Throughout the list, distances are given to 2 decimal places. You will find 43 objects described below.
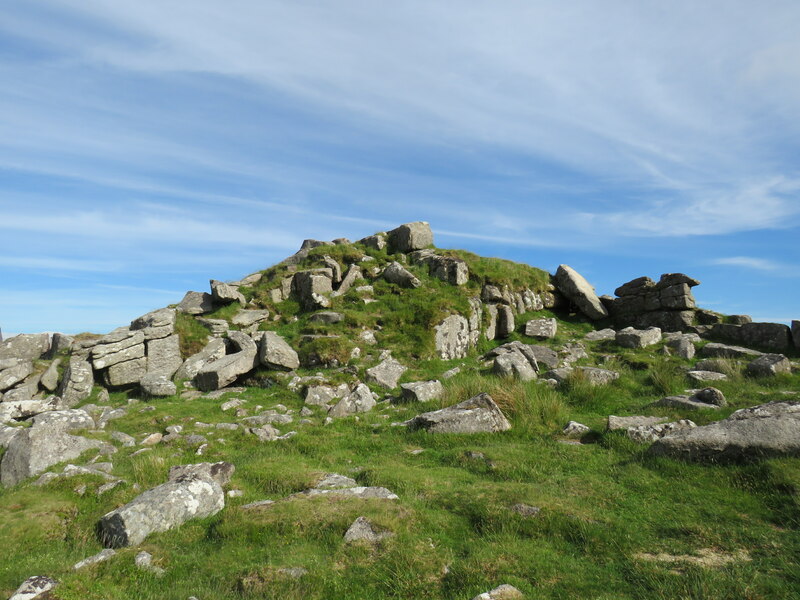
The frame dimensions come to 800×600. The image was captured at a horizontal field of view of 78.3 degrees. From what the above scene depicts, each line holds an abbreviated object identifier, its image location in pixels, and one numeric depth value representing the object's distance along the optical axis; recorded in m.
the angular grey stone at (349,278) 30.78
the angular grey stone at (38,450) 12.33
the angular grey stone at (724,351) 24.50
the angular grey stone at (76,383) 20.89
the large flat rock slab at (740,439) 10.79
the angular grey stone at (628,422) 13.91
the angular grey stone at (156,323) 24.10
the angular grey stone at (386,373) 21.11
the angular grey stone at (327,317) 26.63
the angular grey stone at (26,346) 26.17
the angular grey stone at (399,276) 30.37
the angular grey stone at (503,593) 6.45
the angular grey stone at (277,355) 22.47
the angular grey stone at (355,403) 18.08
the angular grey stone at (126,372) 22.27
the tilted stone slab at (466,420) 14.80
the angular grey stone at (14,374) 21.77
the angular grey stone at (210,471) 11.38
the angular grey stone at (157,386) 20.73
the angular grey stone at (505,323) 31.12
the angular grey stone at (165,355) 23.34
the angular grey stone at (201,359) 22.92
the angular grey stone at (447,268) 31.12
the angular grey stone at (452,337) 25.64
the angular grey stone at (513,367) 20.39
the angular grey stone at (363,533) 8.18
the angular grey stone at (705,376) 19.72
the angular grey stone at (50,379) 22.39
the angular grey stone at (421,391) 18.41
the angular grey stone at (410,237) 35.53
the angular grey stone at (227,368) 21.44
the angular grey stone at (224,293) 29.36
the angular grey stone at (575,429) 14.30
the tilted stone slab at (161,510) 8.80
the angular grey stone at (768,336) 27.66
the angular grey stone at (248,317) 27.69
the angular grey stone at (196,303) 28.53
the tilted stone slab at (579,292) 35.59
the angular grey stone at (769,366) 19.89
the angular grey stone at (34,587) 6.54
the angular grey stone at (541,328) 30.59
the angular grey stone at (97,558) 7.70
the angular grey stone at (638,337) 27.80
